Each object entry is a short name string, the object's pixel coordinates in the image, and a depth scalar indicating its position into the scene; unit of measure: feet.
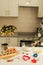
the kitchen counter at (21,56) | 3.36
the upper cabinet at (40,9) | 9.00
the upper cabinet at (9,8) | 8.90
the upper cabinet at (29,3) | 8.96
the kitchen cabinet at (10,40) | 8.76
